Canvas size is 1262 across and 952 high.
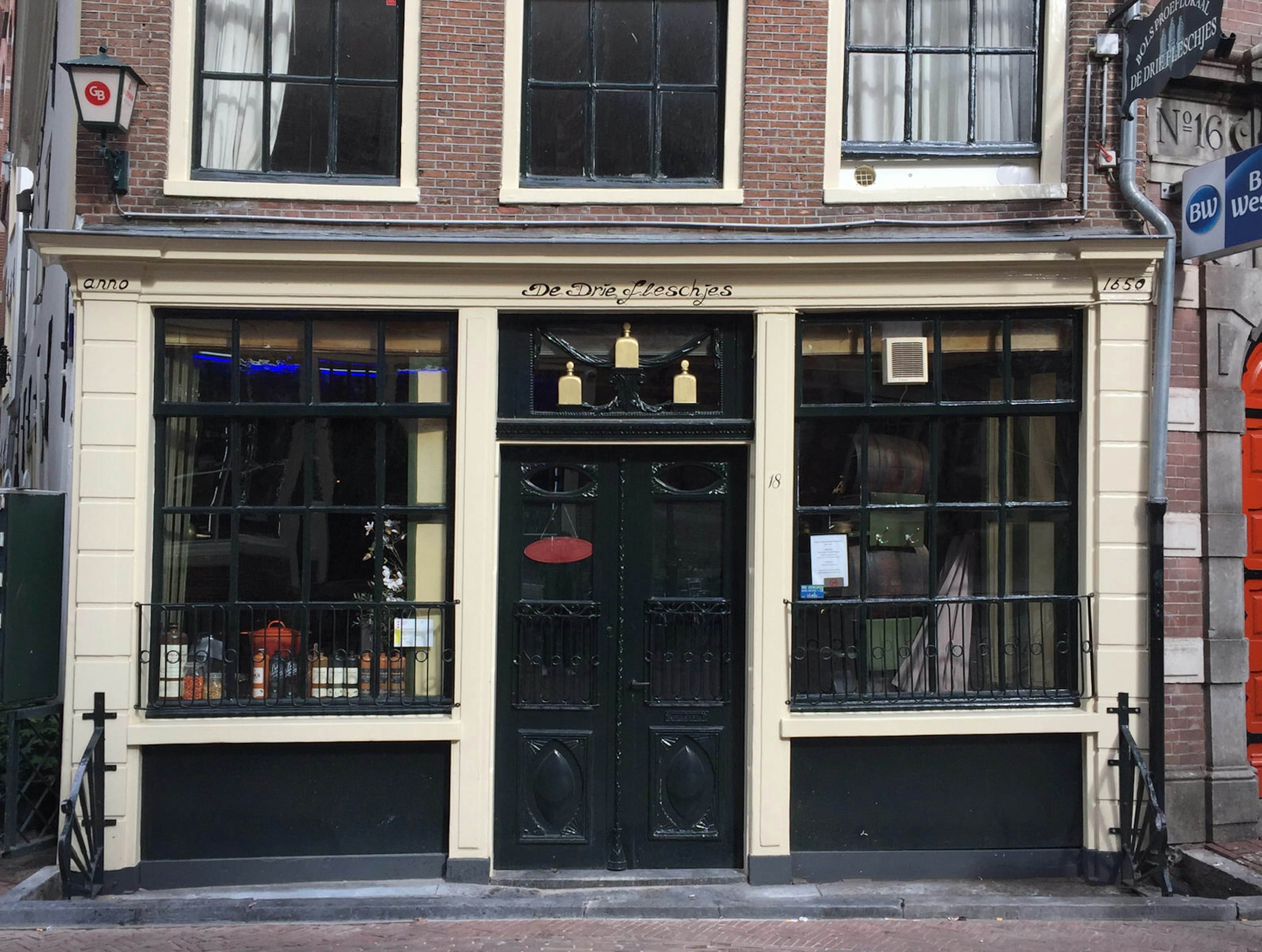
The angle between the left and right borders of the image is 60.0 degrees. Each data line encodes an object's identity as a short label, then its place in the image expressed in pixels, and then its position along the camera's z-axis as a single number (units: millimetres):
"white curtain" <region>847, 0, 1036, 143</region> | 7492
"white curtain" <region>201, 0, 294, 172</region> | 7301
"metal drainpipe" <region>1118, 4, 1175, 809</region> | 7020
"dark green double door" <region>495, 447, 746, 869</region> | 7180
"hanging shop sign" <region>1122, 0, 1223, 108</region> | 6461
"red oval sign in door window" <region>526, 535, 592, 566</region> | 7230
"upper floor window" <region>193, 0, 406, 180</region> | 7305
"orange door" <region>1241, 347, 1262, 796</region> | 7617
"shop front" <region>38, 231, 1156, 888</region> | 6965
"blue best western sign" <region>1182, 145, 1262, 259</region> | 6754
